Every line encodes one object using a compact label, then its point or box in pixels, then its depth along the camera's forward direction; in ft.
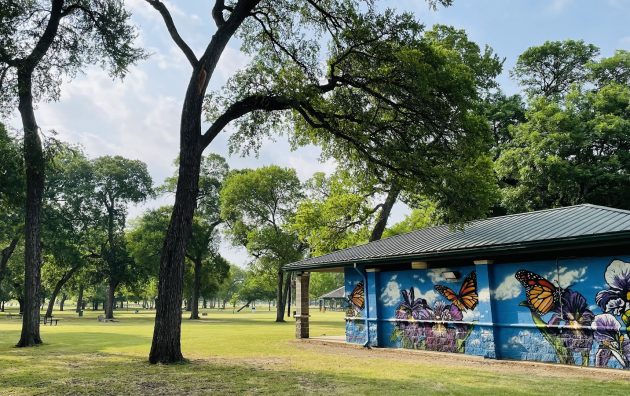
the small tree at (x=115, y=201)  142.20
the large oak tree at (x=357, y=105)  37.55
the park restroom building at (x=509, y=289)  31.30
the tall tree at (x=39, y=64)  49.14
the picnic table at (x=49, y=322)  103.92
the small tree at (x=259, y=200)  128.57
